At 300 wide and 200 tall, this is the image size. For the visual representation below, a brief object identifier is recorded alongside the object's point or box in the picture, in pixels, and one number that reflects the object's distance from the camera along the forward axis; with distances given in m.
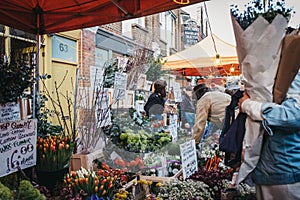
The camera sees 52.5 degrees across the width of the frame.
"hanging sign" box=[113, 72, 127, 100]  2.93
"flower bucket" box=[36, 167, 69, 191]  1.97
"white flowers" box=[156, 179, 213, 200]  2.04
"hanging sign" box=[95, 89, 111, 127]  2.63
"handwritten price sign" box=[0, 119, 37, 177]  1.76
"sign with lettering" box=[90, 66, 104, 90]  3.16
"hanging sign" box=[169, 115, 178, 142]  3.26
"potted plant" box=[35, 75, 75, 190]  1.97
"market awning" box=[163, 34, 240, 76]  6.64
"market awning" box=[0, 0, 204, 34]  2.40
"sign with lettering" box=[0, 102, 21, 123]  1.96
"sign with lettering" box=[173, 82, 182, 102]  4.66
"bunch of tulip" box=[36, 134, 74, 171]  1.99
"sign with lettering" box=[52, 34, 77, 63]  5.01
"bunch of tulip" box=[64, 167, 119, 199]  1.69
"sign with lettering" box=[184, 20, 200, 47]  14.82
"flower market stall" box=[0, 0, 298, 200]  1.77
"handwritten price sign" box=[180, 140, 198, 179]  2.33
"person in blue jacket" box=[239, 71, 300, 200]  1.57
